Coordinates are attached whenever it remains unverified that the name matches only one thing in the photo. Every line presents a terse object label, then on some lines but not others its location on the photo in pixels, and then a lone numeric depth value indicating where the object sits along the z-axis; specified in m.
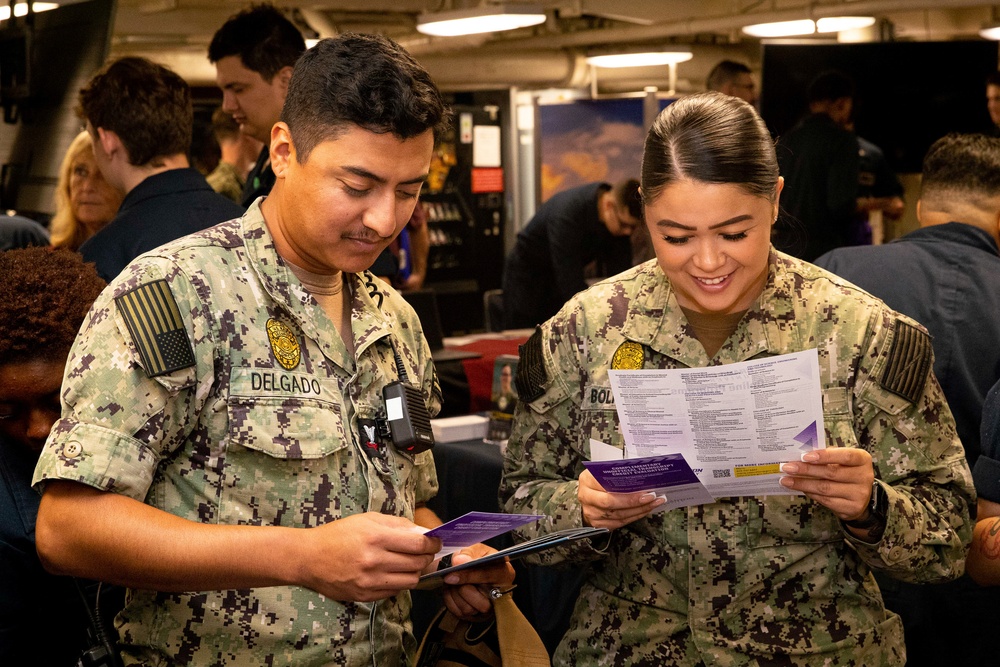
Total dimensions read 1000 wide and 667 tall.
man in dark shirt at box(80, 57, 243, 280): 3.18
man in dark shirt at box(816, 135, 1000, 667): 2.95
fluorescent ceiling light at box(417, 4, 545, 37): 5.96
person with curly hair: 1.84
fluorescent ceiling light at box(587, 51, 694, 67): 8.38
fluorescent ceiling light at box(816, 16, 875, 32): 7.57
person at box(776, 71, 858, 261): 6.38
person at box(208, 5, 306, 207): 3.58
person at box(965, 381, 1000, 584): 2.14
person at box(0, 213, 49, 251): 4.17
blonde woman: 4.39
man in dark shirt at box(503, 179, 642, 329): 6.04
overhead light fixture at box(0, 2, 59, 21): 4.25
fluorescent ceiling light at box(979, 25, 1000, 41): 8.13
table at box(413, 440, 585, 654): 3.12
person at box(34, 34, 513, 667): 1.50
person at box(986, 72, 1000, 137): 6.82
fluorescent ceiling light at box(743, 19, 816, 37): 7.59
